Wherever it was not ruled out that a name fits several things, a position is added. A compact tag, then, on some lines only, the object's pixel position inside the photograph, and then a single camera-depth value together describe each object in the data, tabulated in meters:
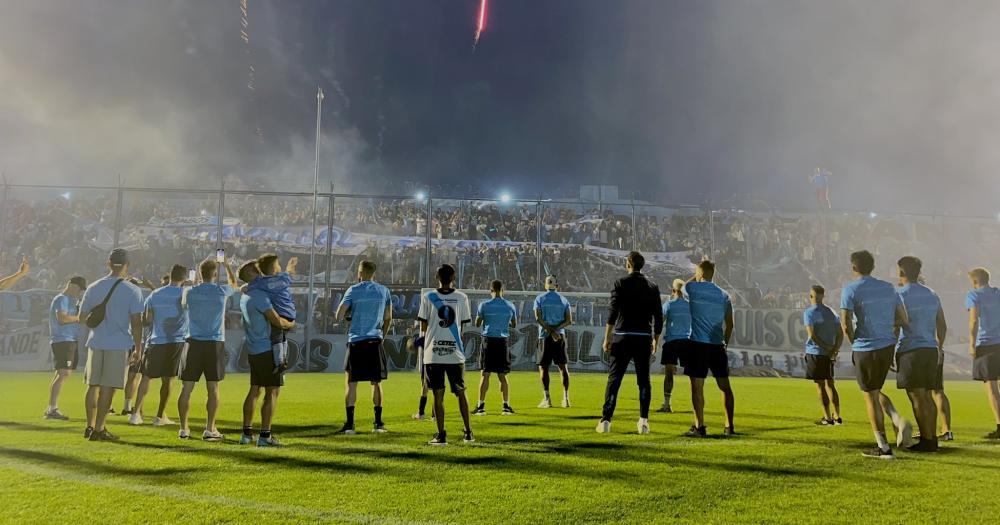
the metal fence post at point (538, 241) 25.02
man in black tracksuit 7.46
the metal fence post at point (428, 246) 24.38
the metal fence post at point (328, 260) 23.08
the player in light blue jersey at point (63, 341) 8.72
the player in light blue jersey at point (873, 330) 6.01
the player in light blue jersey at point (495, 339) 9.78
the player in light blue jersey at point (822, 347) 8.86
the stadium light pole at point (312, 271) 22.30
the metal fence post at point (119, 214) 22.82
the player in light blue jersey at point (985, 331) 7.80
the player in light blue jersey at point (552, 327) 10.40
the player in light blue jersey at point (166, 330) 7.99
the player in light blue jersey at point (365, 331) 7.75
